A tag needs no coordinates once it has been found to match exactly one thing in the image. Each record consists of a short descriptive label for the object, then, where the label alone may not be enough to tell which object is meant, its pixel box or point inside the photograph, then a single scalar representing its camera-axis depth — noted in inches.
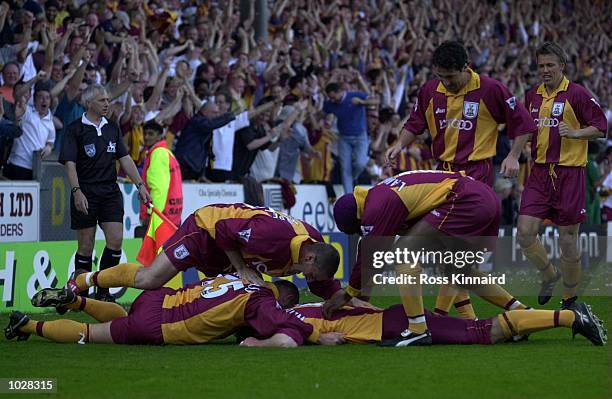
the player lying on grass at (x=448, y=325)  681.0
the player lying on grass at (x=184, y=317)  685.3
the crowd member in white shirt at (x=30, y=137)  1126.4
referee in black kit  978.1
